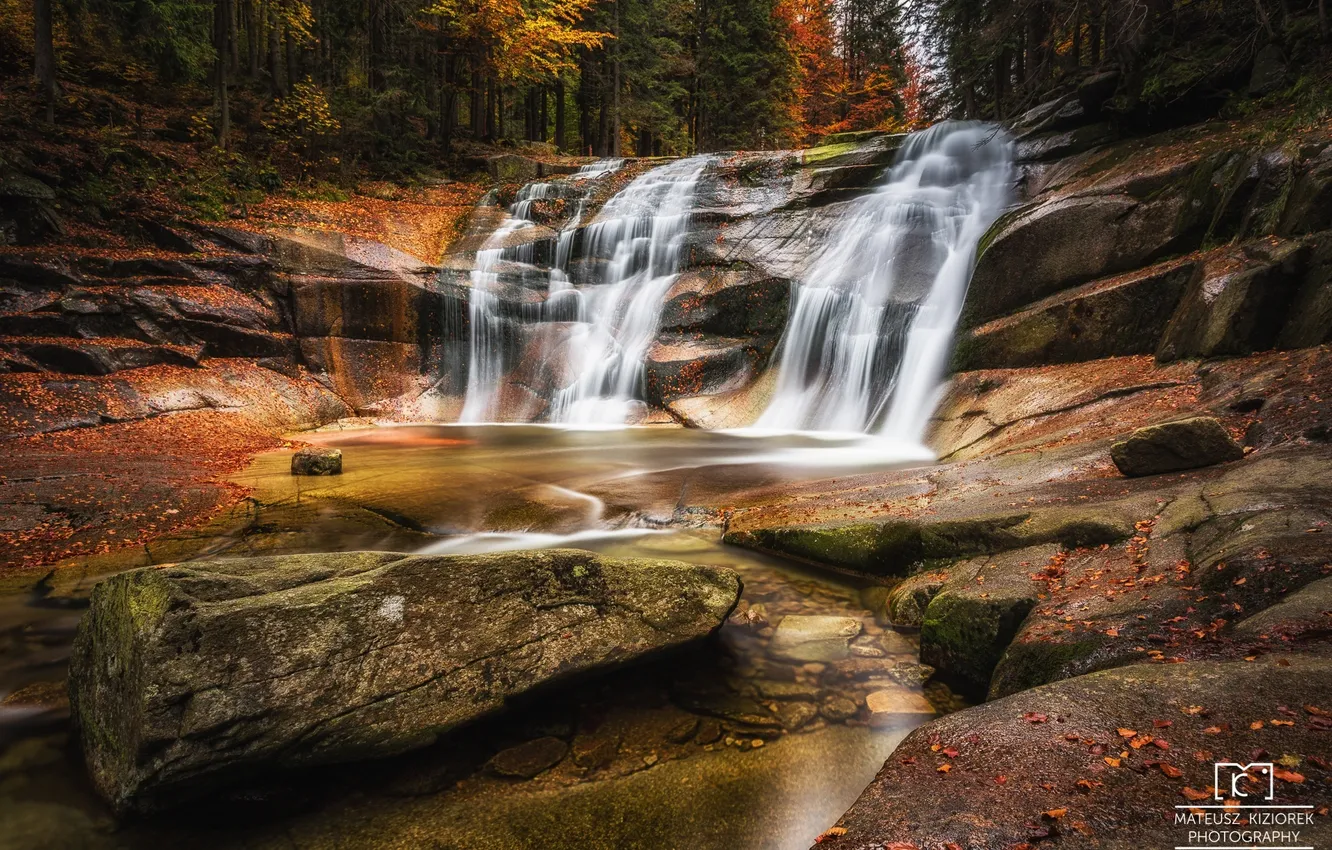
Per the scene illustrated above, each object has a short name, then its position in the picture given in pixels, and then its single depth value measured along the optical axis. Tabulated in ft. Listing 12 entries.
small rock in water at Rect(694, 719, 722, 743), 11.28
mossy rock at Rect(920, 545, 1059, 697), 12.19
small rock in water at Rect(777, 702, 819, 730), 11.85
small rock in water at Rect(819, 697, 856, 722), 12.08
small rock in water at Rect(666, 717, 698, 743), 11.25
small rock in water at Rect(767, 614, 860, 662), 14.25
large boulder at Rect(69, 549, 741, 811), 9.17
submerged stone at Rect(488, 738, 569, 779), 10.36
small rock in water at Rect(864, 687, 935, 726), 11.91
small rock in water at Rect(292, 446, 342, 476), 29.60
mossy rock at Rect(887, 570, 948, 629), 14.82
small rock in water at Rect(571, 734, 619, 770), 10.55
